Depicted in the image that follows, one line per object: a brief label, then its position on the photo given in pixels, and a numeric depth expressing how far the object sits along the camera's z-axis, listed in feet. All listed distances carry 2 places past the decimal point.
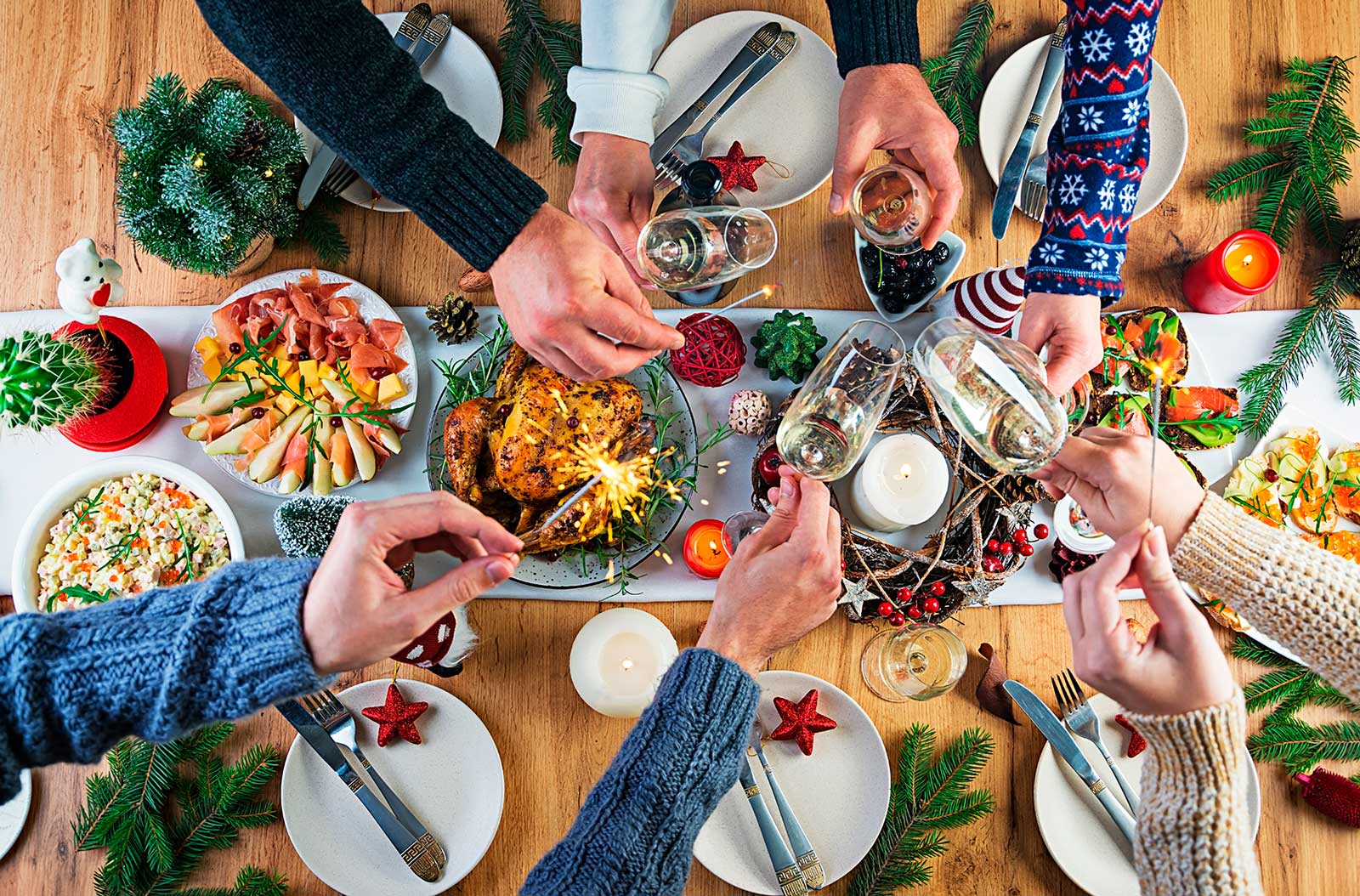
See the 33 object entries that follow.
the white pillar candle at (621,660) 4.27
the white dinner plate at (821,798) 4.35
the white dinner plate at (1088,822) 4.42
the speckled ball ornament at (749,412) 4.47
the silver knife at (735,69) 4.68
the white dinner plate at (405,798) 4.33
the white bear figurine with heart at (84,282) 4.01
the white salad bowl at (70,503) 4.23
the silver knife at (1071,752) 4.39
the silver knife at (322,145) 4.65
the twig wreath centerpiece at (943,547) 4.14
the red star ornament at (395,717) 4.33
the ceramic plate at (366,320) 4.47
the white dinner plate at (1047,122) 4.83
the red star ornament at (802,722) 4.35
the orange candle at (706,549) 4.39
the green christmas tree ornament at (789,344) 4.48
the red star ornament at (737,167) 4.53
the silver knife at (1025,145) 4.72
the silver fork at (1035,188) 4.78
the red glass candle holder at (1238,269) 4.67
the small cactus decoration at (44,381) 3.84
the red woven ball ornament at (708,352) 4.53
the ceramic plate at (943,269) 4.59
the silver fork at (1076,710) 4.49
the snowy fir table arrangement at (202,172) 4.13
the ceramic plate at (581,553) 4.38
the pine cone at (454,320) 4.58
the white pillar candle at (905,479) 4.22
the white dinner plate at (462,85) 4.74
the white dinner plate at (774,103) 4.81
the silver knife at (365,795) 4.26
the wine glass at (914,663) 4.45
